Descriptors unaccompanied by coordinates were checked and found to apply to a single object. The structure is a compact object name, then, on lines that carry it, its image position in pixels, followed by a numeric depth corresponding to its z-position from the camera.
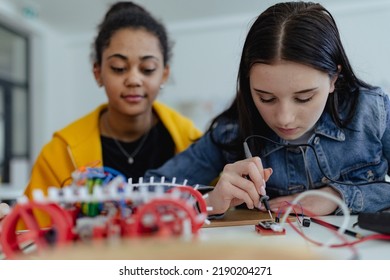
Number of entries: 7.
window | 2.47
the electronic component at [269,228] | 0.37
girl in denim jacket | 0.43
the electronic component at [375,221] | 0.35
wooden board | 0.43
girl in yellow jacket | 0.71
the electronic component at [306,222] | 0.40
